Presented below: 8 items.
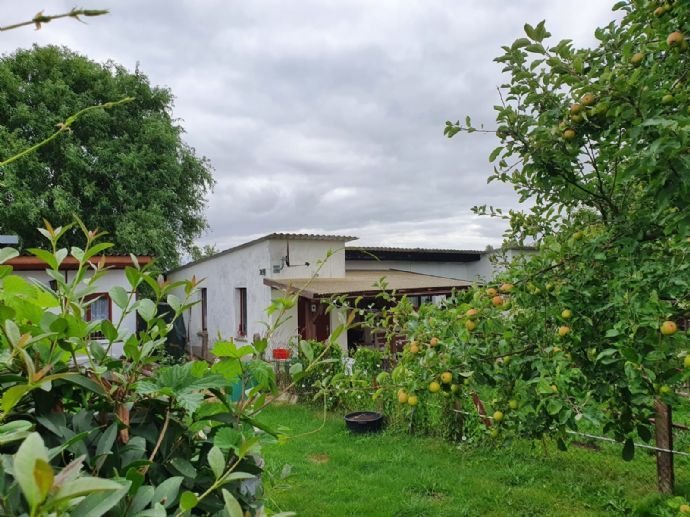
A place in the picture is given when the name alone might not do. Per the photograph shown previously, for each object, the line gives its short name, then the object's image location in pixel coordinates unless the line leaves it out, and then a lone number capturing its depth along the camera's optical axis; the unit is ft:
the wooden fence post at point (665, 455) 13.61
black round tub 20.97
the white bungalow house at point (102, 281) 29.78
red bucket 31.22
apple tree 5.77
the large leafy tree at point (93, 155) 49.52
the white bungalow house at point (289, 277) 38.11
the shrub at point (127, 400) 2.07
